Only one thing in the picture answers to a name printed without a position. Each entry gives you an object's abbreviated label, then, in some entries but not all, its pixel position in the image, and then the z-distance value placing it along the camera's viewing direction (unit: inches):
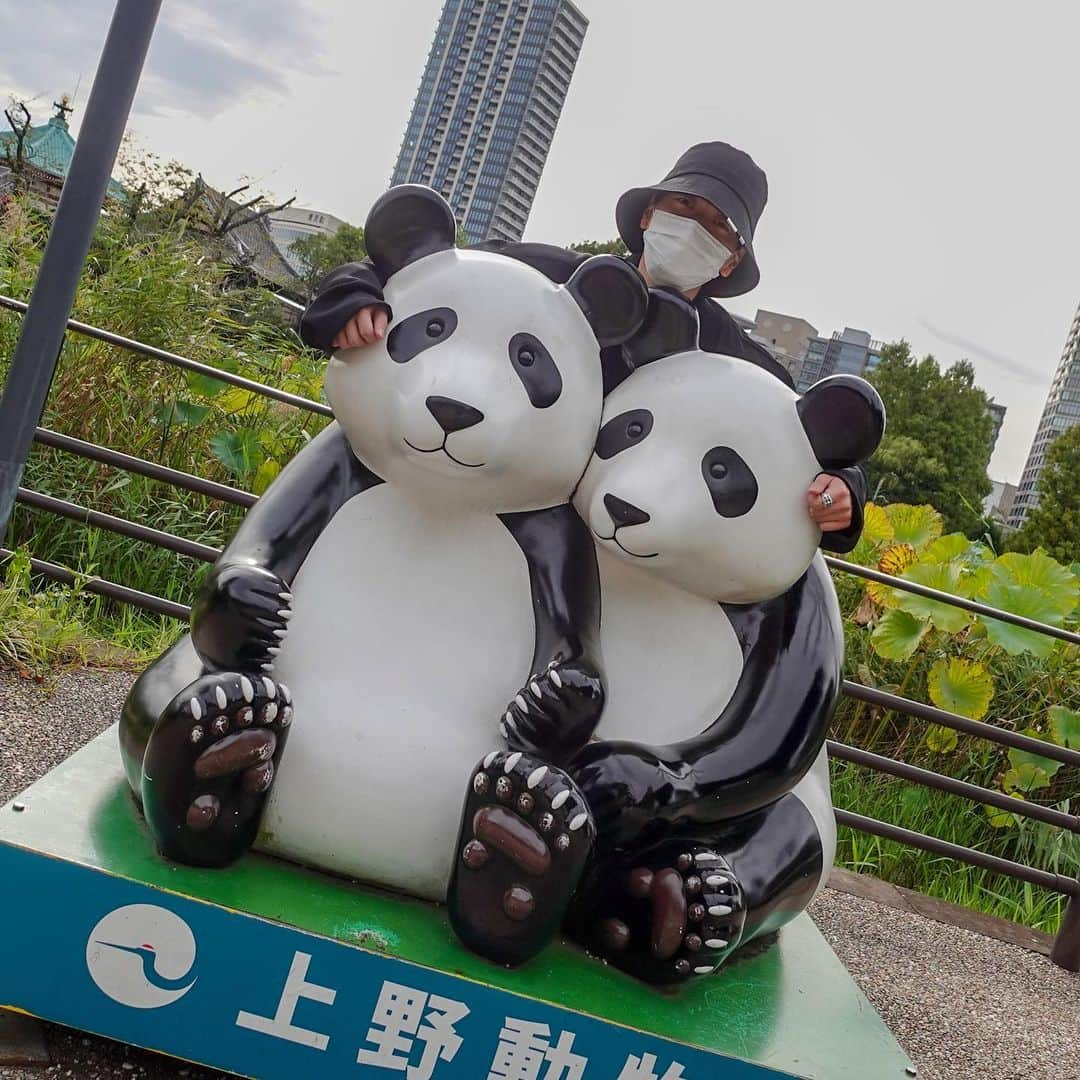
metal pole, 76.3
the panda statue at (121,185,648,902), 63.5
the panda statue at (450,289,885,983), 63.5
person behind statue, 75.9
